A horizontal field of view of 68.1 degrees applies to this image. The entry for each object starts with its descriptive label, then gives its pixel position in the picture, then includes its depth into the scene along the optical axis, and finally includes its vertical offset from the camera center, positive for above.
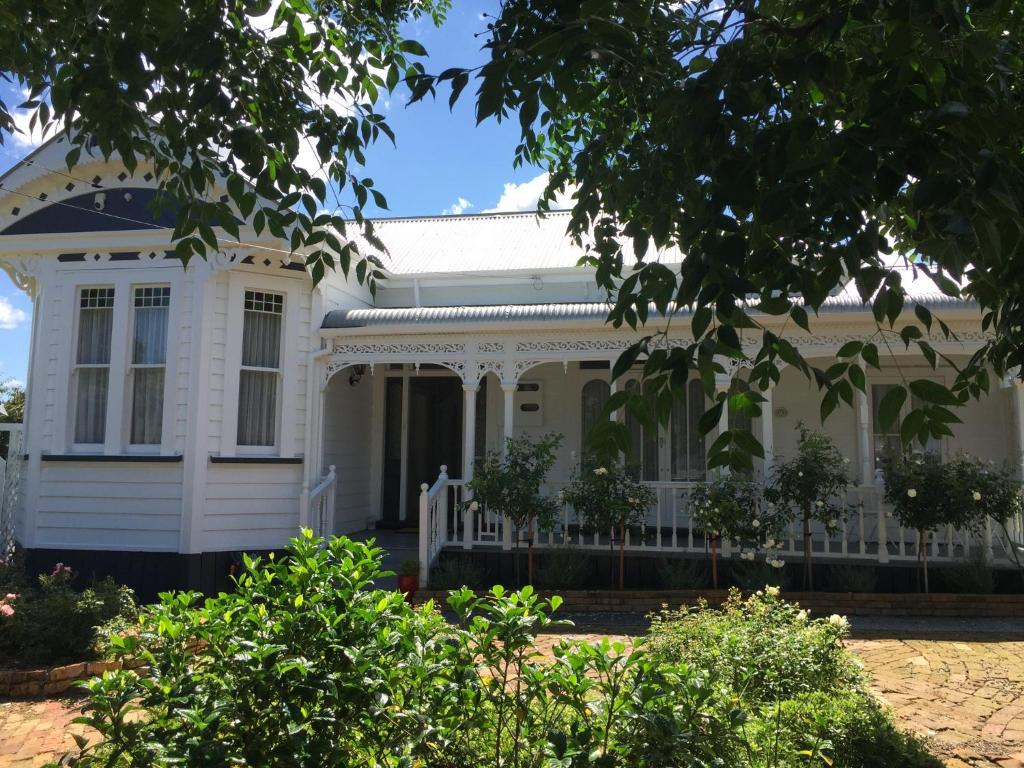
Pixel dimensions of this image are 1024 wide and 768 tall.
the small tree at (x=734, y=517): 9.08 -0.32
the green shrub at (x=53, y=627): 6.77 -1.27
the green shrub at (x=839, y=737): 3.71 -1.23
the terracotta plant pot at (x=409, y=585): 9.41 -1.20
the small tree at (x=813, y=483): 8.96 +0.10
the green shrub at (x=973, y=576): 8.82 -0.97
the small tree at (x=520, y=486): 9.52 +0.03
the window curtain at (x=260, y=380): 10.77 +1.52
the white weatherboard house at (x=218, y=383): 10.18 +1.47
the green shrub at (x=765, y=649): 4.51 -0.99
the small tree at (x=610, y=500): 9.37 -0.13
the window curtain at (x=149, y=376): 10.55 +1.52
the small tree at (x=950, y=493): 8.55 -0.01
